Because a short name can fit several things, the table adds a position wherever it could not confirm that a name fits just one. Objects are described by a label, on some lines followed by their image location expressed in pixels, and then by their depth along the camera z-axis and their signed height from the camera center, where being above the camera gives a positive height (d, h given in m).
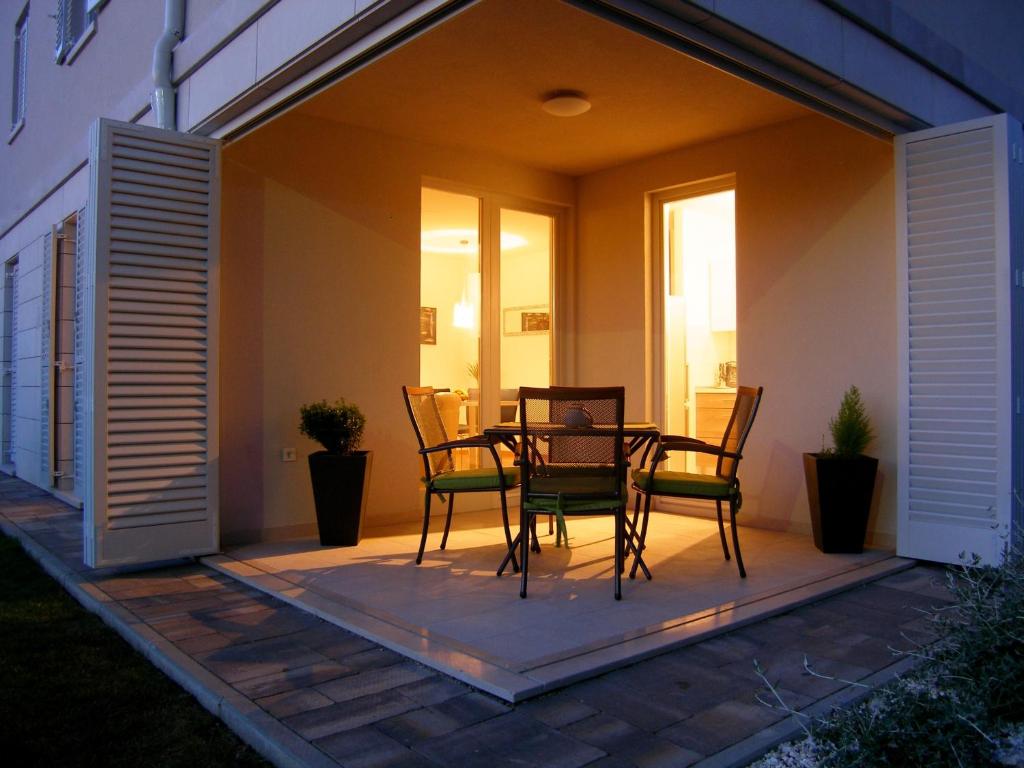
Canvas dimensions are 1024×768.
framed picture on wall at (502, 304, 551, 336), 6.44 +0.54
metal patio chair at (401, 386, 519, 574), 4.23 -0.45
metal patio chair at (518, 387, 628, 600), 3.64 -0.39
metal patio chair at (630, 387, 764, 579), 4.02 -0.48
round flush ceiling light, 4.76 +1.71
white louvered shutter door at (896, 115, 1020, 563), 4.16 +0.26
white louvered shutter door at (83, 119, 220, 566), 4.12 +0.21
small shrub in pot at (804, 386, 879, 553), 4.51 -0.57
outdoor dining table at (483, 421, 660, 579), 3.64 -0.22
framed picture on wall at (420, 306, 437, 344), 5.85 +0.45
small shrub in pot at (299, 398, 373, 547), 4.69 -0.50
